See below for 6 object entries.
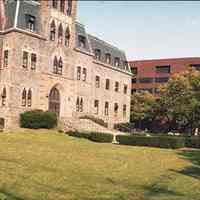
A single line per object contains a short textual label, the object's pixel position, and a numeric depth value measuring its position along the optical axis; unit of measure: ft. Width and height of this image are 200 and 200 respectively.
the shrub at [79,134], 114.83
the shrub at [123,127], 194.49
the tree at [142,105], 229.66
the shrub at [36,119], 128.88
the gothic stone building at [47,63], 132.98
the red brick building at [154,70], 275.80
